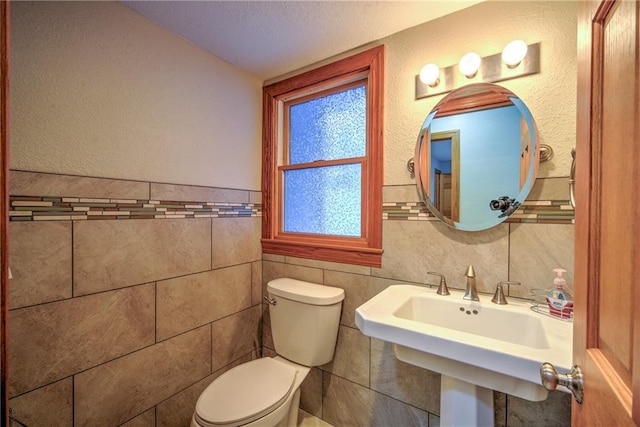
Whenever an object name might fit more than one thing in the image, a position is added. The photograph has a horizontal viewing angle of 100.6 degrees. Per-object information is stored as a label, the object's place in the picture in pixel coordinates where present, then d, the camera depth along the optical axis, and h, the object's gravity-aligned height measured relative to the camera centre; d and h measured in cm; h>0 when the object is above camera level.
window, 147 +30
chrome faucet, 113 -33
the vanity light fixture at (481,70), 107 +61
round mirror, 109 +24
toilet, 113 -84
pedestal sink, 75 -43
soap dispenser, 96 -33
